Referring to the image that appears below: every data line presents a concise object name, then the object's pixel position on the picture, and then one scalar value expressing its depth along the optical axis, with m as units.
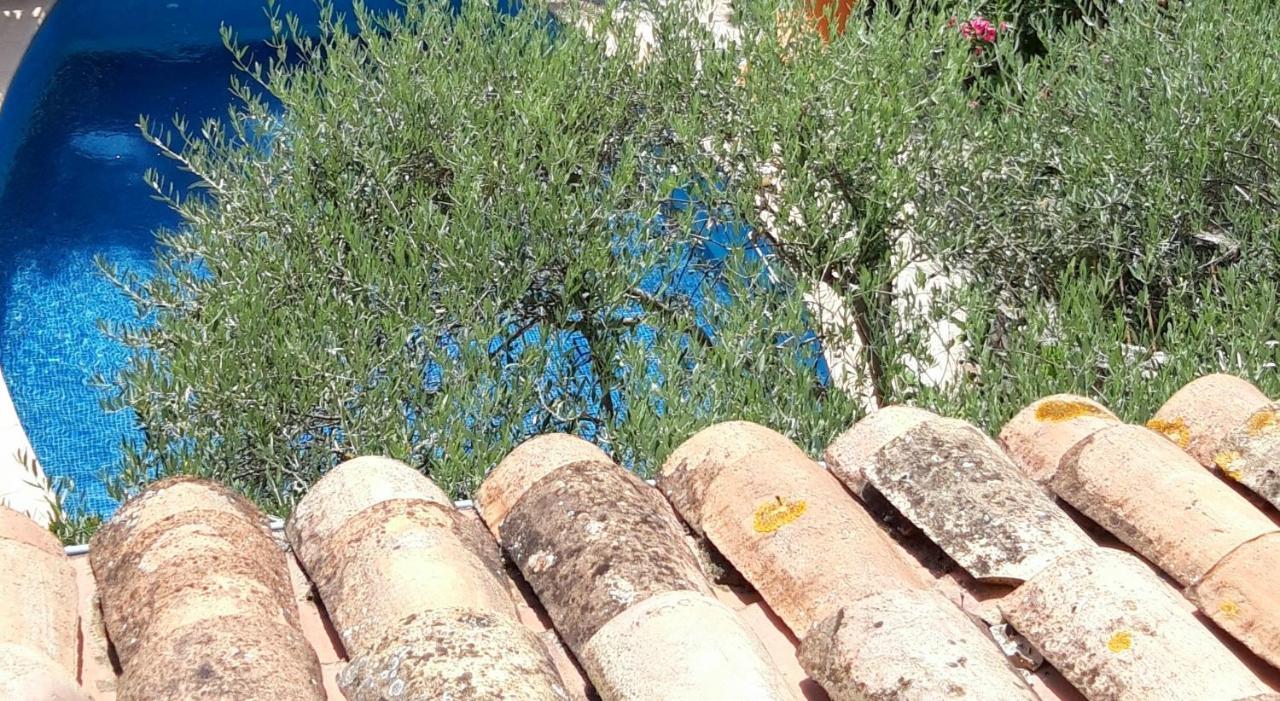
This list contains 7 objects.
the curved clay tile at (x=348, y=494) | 2.50
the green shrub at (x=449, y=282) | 4.05
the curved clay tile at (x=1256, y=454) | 2.77
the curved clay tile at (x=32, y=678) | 1.85
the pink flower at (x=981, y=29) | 7.60
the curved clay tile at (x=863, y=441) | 2.82
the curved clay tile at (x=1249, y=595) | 2.23
